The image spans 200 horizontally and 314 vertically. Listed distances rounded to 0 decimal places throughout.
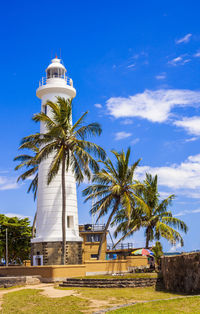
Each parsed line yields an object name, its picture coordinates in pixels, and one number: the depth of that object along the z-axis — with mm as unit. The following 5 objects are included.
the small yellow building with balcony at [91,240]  38844
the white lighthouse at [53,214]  28219
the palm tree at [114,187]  30438
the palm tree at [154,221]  35156
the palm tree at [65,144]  27714
